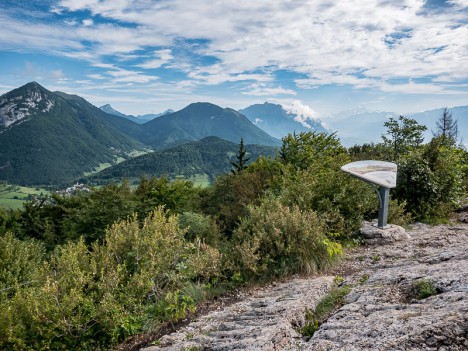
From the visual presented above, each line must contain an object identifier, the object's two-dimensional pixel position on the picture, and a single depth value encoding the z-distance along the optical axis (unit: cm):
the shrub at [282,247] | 708
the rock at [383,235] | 904
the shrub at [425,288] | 452
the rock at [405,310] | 325
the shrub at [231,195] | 1589
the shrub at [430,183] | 1196
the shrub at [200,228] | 1135
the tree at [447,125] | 6406
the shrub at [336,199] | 948
